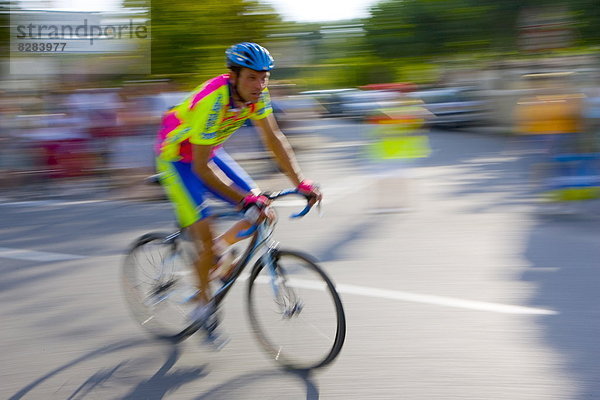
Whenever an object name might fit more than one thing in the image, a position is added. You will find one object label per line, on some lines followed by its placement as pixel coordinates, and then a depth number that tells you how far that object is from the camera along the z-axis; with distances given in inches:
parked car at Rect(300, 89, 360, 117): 1390.3
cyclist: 169.3
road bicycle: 169.5
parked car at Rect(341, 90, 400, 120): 1206.3
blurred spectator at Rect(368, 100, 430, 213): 374.3
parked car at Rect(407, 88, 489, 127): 830.5
